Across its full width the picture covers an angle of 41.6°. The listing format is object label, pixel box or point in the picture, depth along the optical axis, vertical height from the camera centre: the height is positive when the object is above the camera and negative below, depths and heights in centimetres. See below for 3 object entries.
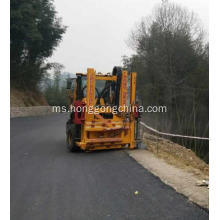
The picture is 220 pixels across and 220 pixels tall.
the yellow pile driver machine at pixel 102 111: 916 -22
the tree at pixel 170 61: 2378 +407
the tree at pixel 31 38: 2739 +700
